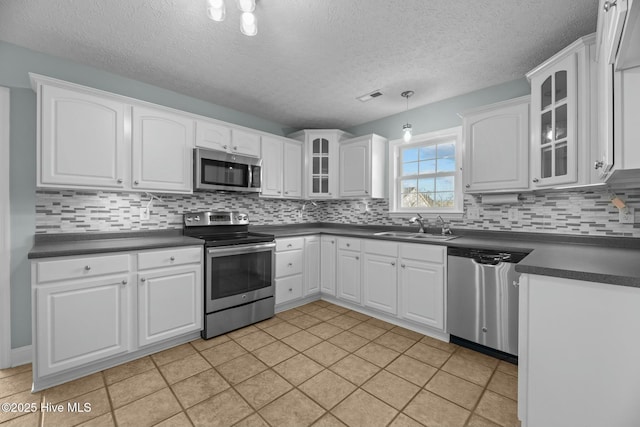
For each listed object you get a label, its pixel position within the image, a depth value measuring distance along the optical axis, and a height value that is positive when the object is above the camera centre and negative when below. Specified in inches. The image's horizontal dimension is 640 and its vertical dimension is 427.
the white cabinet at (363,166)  141.2 +24.1
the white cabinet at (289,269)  124.3 -26.0
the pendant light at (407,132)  104.0 +30.2
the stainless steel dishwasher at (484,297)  83.6 -27.0
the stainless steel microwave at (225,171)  108.2 +17.2
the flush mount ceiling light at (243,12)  61.9 +45.9
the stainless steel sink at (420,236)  111.1 -9.8
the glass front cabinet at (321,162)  151.6 +27.7
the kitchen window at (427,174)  124.3 +19.0
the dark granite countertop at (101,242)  73.8 -9.8
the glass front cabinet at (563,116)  71.9 +27.0
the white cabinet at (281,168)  135.4 +22.9
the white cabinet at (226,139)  111.5 +31.5
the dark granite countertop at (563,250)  46.3 -9.7
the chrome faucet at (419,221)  127.0 -3.8
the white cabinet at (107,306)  71.1 -27.5
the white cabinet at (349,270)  125.2 -26.5
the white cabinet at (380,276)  112.2 -26.4
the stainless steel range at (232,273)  100.0 -23.4
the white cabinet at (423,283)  99.2 -26.3
